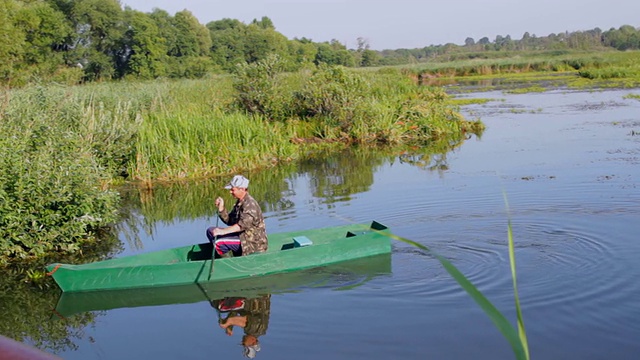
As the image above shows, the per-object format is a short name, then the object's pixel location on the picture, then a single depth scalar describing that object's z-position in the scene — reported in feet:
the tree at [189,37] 209.97
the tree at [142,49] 178.91
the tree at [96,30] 186.19
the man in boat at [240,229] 29.48
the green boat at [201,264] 29.04
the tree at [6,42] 96.12
